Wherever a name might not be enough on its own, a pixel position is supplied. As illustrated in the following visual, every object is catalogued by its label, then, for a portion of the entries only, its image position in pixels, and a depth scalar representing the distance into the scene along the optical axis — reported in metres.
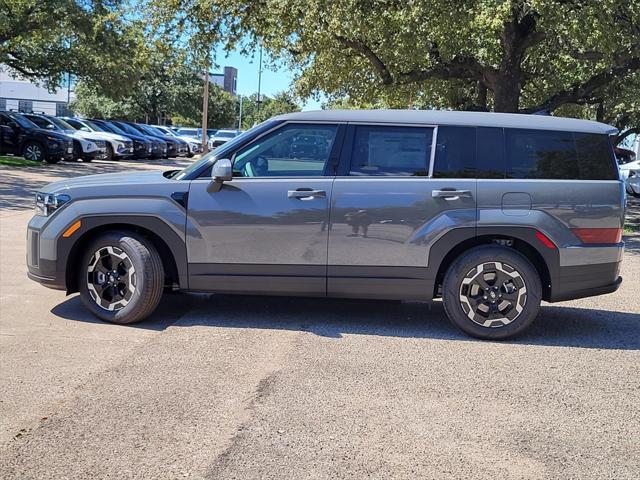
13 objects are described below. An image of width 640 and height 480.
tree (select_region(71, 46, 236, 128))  59.56
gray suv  5.80
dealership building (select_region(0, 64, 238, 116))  81.25
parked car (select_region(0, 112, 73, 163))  24.12
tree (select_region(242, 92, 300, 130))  78.39
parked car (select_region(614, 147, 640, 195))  21.36
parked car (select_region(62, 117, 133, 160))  29.02
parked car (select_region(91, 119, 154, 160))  31.97
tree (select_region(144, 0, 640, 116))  12.72
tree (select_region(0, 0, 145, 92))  23.27
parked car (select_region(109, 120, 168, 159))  33.44
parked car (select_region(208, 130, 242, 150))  41.71
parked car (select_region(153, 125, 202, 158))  39.59
